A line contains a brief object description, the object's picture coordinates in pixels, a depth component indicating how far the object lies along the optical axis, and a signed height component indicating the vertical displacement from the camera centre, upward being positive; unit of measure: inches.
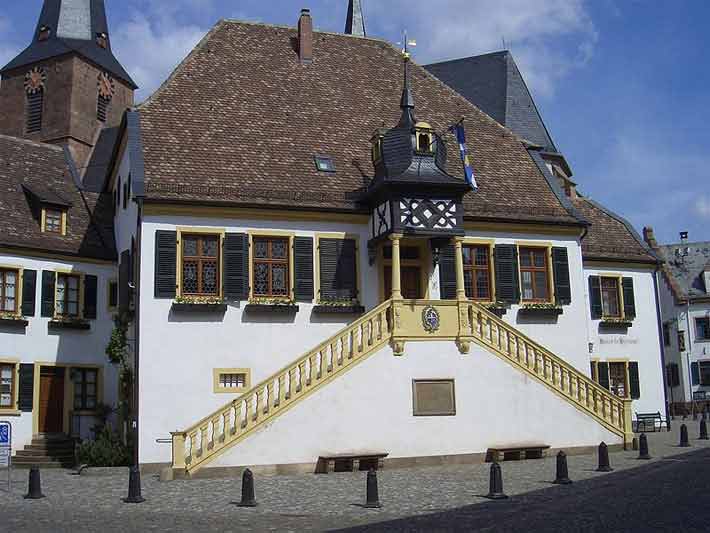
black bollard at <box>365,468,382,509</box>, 514.9 -46.4
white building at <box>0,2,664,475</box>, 767.7 +133.8
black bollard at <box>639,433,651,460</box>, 746.2 -34.7
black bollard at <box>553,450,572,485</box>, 603.5 -41.5
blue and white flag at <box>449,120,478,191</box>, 893.4 +260.8
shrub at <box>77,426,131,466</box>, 786.8 -28.6
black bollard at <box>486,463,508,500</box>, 539.5 -44.9
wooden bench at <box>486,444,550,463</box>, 793.6 -37.3
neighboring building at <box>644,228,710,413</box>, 1905.8 +166.6
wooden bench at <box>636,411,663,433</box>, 1133.1 -17.2
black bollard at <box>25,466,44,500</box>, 589.9 -43.5
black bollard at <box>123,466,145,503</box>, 557.9 -43.1
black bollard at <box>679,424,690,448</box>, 853.2 -30.1
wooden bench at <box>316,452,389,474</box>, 732.7 -39.3
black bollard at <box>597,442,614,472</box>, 669.0 -38.7
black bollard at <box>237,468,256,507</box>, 530.9 -44.5
